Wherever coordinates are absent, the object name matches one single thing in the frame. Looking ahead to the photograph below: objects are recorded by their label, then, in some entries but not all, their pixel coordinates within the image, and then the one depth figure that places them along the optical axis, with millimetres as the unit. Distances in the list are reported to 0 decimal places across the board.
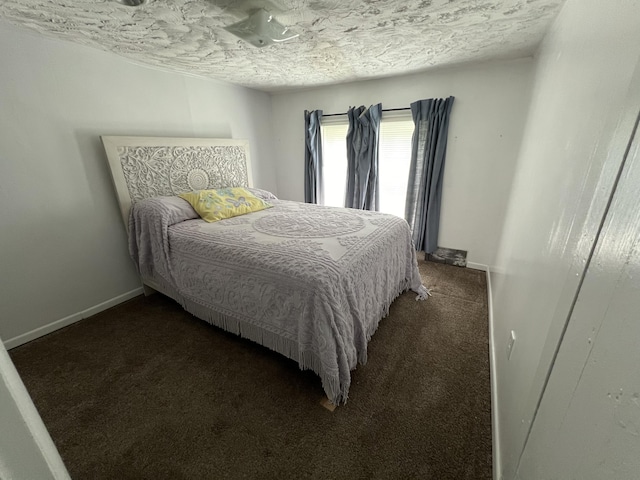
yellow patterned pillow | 2301
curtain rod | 2891
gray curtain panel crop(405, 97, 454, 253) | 2709
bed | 1355
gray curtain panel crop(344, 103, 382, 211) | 3055
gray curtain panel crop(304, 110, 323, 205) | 3418
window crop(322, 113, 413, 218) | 3037
